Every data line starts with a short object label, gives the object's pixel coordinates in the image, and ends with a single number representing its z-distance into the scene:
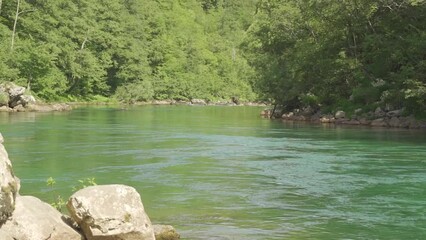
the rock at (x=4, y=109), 57.72
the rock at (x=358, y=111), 47.58
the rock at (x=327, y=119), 49.34
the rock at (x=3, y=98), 58.38
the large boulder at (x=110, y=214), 10.45
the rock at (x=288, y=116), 57.16
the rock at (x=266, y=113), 63.98
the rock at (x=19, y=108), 59.22
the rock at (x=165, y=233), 11.35
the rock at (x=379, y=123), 44.03
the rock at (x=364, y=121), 45.50
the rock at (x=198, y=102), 119.81
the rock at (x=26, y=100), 60.94
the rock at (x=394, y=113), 44.00
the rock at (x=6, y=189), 9.89
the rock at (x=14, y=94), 60.03
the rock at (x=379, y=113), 45.59
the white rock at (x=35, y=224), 10.04
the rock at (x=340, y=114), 49.03
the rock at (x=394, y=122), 42.66
